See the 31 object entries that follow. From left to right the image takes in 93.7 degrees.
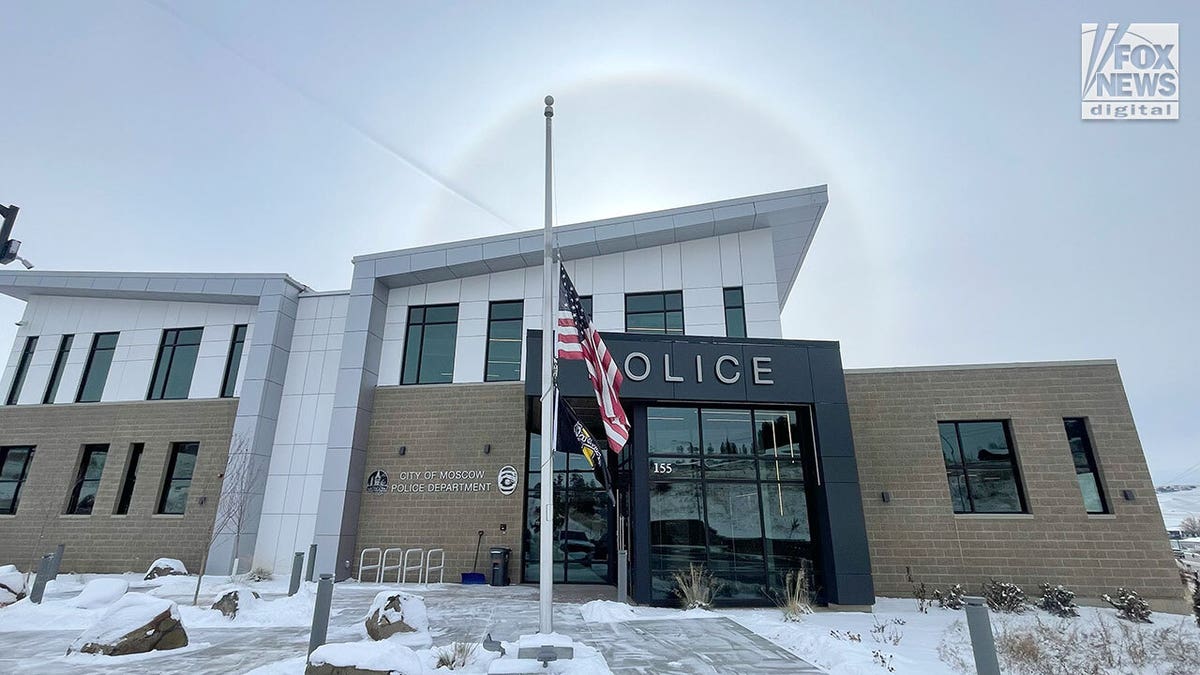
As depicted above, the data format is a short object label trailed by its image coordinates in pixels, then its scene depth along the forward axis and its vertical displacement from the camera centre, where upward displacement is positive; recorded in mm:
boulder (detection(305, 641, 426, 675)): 6309 -1648
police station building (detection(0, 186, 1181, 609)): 13203 +2211
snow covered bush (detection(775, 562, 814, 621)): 11040 -1742
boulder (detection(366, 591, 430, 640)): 9000 -1665
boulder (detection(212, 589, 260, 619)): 10711 -1726
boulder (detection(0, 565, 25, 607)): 12203 -1657
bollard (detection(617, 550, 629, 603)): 12102 -1387
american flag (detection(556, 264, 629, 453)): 9336 +2567
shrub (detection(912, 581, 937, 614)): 12477 -1951
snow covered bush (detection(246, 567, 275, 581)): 16453 -1868
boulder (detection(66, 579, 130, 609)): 11375 -1702
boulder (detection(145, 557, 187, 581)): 16594 -1708
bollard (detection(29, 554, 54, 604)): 11547 -1399
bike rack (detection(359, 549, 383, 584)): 16500 -1537
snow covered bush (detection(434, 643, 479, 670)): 7188 -1826
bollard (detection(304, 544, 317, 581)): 15352 -1428
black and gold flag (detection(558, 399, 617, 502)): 11094 +1408
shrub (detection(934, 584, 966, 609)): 12867 -1922
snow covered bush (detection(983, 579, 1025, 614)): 12641 -1878
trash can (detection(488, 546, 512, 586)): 15766 -1525
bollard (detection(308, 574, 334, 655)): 7227 -1296
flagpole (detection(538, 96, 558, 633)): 8406 +1123
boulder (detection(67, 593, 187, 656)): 8102 -1720
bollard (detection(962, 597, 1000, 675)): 5617 -1218
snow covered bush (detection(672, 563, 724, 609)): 11938 -1573
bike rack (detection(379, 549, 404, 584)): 16516 -1609
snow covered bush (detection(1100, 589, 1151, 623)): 12156 -1988
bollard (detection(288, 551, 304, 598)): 13130 -1379
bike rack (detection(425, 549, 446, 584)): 16219 -1543
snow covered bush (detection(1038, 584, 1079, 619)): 12469 -1941
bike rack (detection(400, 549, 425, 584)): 16234 -1604
